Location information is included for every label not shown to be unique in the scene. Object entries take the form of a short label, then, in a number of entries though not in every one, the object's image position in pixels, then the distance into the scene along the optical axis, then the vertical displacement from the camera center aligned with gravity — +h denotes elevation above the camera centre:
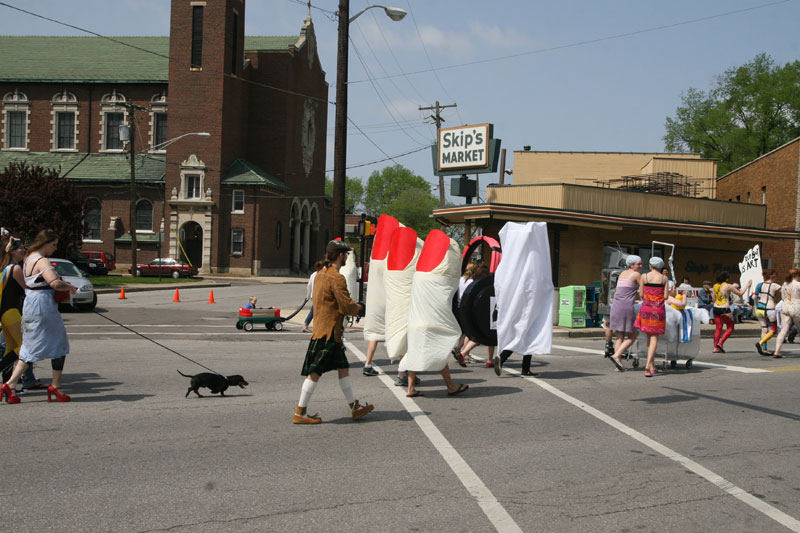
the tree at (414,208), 106.50 +8.17
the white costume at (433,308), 8.45 -0.53
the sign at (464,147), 25.62 +4.28
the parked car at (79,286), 21.45 -1.05
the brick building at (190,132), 50.19 +9.36
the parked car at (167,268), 46.28 -0.90
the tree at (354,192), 116.19 +11.16
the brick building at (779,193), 33.31 +4.04
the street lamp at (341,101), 21.84 +4.84
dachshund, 8.38 -1.49
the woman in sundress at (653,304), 10.94 -0.51
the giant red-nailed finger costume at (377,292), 10.30 -0.45
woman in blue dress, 7.80 -0.66
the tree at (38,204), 38.09 +2.53
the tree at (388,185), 114.62 +12.31
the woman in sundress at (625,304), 11.19 -0.54
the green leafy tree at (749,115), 62.84 +14.35
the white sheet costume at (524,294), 10.16 -0.39
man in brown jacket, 7.12 -0.75
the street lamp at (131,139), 39.52 +6.35
